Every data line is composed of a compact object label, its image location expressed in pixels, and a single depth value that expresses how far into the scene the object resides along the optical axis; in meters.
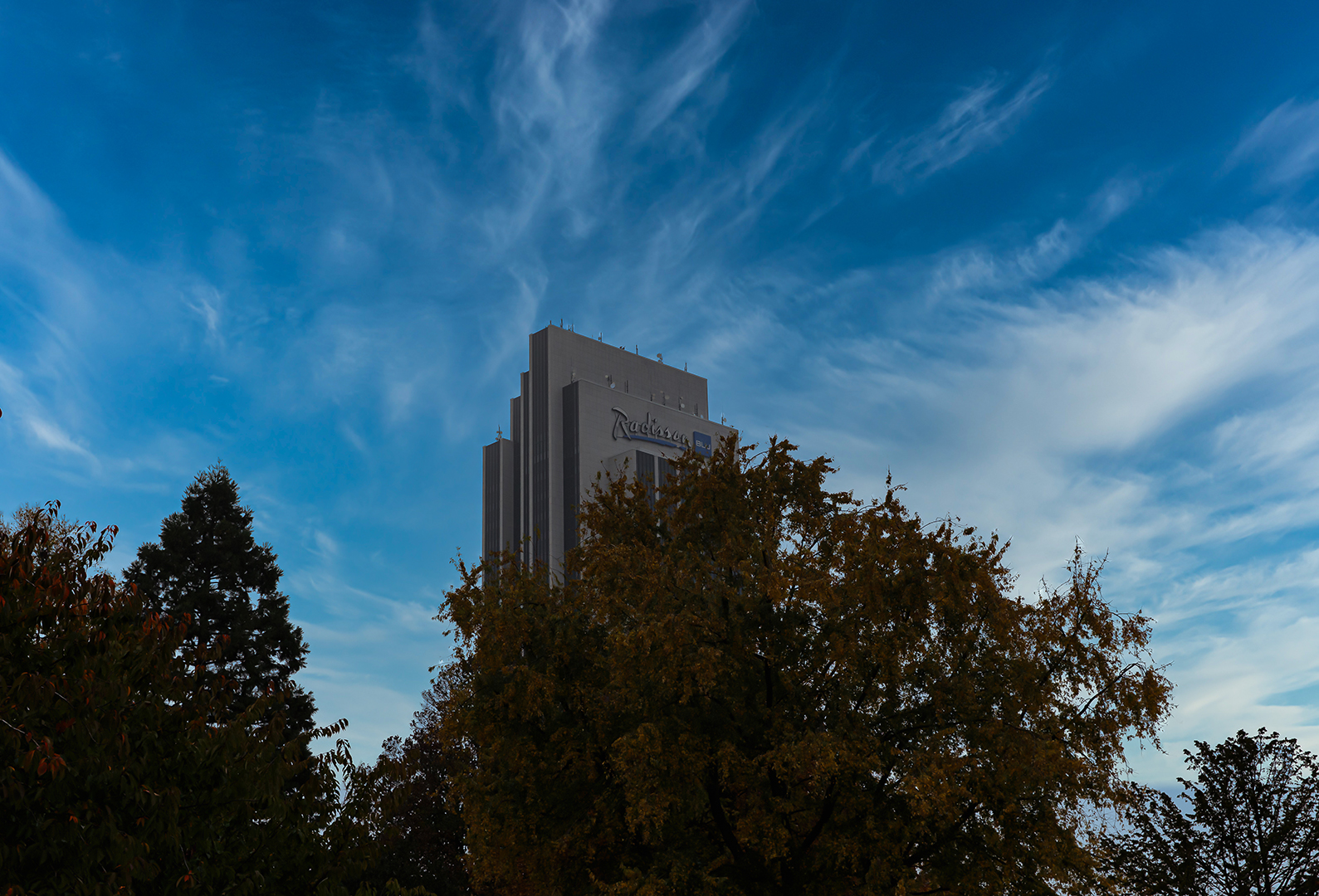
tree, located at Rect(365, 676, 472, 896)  33.28
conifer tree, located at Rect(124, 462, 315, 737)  37.25
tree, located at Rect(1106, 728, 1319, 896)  27.16
